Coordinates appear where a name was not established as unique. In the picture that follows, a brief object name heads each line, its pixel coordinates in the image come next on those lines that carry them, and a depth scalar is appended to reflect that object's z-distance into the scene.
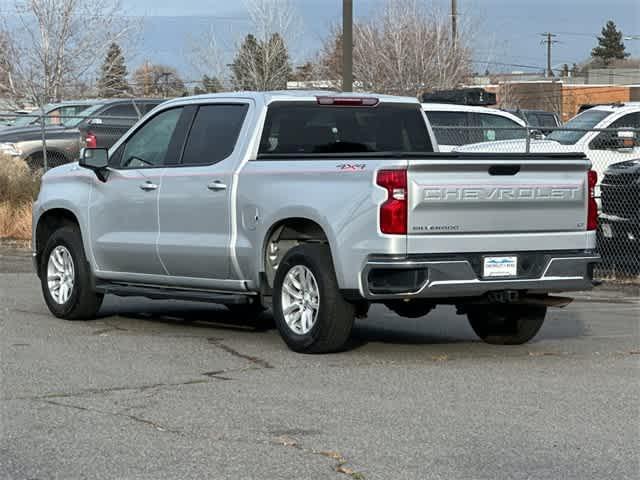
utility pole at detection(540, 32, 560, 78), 102.44
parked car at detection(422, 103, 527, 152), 20.31
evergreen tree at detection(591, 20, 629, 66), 131.25
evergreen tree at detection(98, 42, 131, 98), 39.62
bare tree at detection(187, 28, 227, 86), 43.84
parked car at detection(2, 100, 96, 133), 26.30
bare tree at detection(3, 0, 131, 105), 36.53
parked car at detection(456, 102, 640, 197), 18.22
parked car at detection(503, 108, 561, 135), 28.14
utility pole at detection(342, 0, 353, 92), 19.89
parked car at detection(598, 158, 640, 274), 15.08
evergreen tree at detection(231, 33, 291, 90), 42.16
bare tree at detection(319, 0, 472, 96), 48.59
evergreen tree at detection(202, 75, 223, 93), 43.86
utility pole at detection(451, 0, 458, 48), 48.92
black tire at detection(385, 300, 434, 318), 9.91
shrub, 21.59
